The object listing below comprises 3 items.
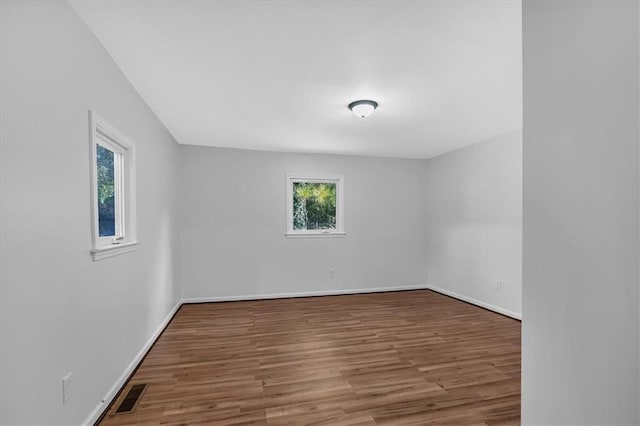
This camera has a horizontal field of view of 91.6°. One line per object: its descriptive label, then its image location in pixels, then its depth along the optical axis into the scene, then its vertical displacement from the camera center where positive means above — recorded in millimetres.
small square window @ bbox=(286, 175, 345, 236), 5363 +103
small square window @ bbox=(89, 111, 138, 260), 1927 +178
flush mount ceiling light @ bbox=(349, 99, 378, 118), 3002 +1023
